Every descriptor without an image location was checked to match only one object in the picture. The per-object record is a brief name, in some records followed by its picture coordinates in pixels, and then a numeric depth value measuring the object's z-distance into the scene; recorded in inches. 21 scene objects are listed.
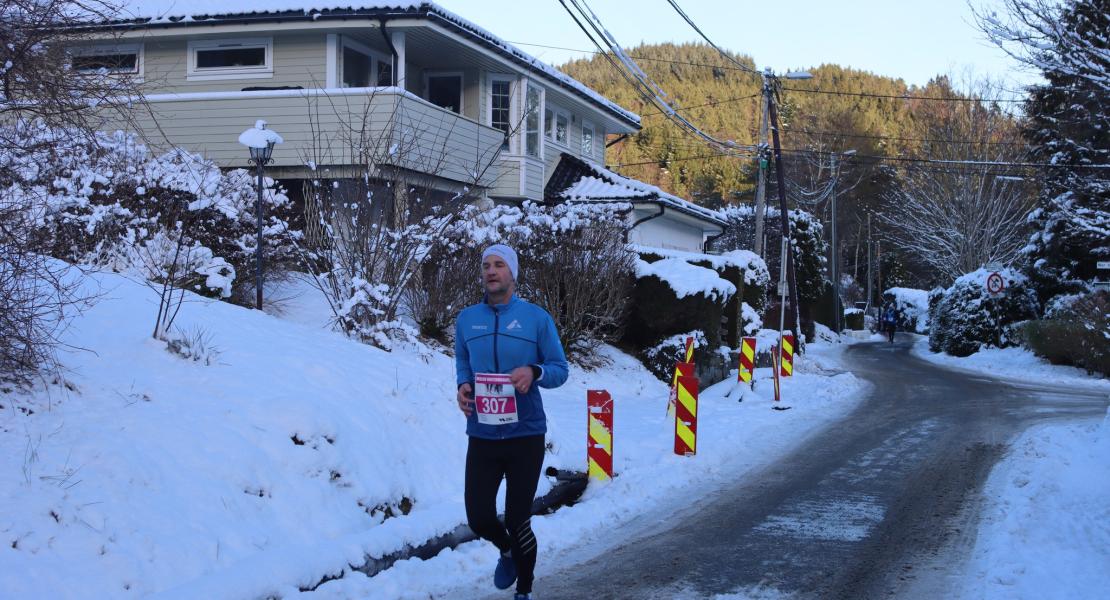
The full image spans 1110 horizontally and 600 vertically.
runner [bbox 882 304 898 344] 1808.6
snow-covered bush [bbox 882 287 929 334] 2322.8
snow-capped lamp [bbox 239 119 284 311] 491.8
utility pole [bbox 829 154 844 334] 1978.3
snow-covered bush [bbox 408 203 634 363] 616.4
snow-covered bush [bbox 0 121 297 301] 441.4
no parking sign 1210.0
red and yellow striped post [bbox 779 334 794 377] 789.9
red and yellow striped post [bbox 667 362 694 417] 429.1
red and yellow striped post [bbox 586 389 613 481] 357.1
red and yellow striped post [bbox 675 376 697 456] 420.2
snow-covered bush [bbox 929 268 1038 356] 1247.5
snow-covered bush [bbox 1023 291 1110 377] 890.7
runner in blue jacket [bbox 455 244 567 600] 204.4
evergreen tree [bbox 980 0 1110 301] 473.1
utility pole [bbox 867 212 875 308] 2529.5
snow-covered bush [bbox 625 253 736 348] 676.7
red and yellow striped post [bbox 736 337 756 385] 657.6
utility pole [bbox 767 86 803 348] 1110.4
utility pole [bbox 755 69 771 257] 1098.1
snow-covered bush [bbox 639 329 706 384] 680.4
